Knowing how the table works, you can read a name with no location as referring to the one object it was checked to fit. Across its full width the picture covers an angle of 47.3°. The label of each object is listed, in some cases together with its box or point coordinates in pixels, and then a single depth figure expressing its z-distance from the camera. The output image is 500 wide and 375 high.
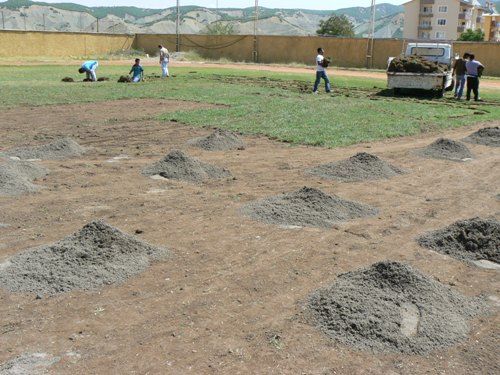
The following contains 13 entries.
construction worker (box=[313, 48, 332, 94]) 21.61
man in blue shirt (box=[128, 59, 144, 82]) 25.50
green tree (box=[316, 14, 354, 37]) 84.12
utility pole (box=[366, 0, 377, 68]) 42.34
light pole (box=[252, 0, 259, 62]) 49.38
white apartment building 99.00
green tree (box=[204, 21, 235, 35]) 68.56
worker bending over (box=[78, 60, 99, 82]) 25.50
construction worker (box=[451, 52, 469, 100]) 20.75
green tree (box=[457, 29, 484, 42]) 79.58
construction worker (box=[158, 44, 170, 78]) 27.83
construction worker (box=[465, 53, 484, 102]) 20.00
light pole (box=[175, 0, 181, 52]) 53.91
